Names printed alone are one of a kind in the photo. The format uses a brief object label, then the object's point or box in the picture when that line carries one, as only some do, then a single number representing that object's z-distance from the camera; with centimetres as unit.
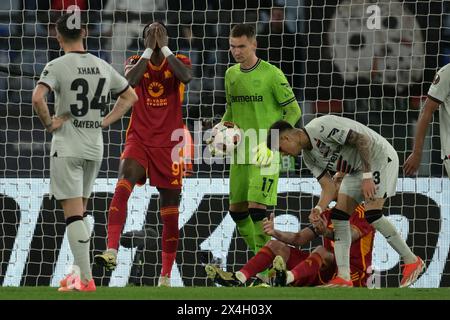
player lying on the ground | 1889
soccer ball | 2075
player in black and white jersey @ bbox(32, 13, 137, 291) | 1648
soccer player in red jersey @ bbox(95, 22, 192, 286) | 1989
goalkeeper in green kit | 2055
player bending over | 1850
